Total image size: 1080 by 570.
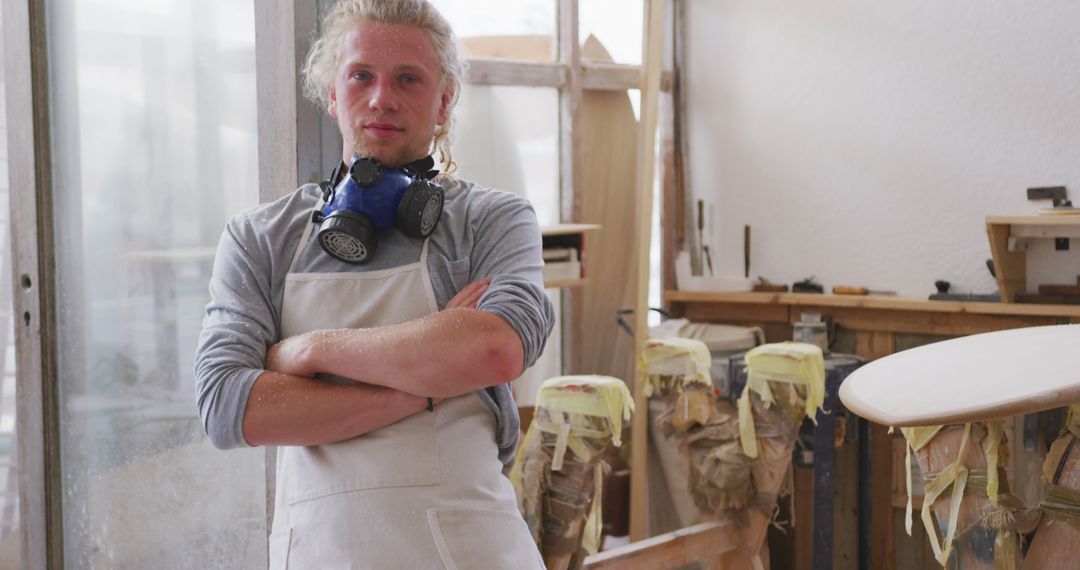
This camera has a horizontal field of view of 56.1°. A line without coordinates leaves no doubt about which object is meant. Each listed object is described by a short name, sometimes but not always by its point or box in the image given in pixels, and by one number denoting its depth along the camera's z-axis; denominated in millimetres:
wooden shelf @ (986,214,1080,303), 4125
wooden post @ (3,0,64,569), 3014
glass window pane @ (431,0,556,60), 4711
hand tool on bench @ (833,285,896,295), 4742
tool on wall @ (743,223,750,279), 5199
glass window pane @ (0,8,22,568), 3266
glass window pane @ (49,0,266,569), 2574
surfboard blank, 1713
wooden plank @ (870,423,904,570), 4586
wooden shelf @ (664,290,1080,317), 4107
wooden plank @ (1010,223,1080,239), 4117
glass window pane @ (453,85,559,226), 4715
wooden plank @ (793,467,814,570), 4508
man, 1578
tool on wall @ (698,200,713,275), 5363
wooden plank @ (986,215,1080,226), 4004
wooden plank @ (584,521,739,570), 3018
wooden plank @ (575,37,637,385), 5145
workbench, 4266
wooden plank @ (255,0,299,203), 2299
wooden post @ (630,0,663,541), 4312
